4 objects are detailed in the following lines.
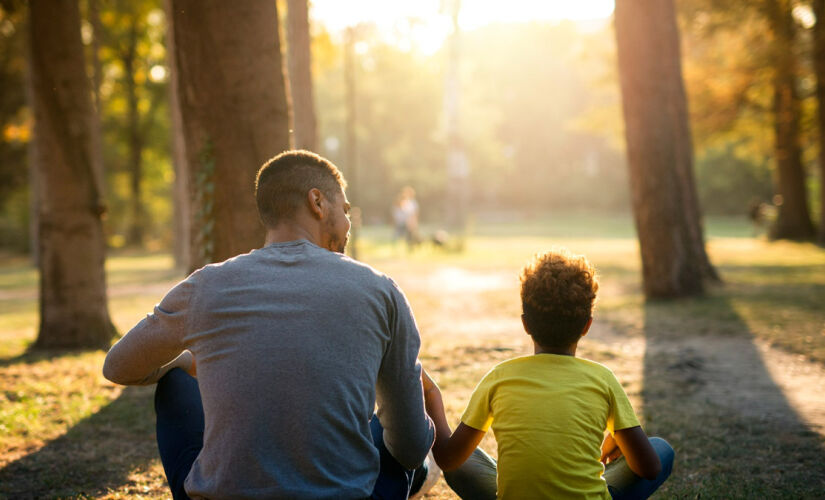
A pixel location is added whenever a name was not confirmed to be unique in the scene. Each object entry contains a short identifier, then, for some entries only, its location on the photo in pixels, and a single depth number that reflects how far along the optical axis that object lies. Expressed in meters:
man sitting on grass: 2.24
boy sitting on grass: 2.57
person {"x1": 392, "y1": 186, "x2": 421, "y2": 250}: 25.56
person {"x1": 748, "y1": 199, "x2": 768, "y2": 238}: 28.08
